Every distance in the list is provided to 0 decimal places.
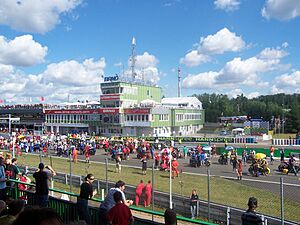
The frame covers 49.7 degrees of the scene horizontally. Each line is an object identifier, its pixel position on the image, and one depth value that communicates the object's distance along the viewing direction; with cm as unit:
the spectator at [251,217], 590
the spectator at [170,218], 478
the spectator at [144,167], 2358
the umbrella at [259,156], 2540
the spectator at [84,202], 715
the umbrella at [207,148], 3356
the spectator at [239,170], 2159
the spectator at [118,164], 2388
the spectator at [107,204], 662
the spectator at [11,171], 1080
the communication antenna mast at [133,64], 7216
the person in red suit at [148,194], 1424
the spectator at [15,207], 439
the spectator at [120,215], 577
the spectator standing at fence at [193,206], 1297
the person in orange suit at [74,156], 2984
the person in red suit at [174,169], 2156
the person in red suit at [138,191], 1453
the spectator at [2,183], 894
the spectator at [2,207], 480
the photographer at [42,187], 823
